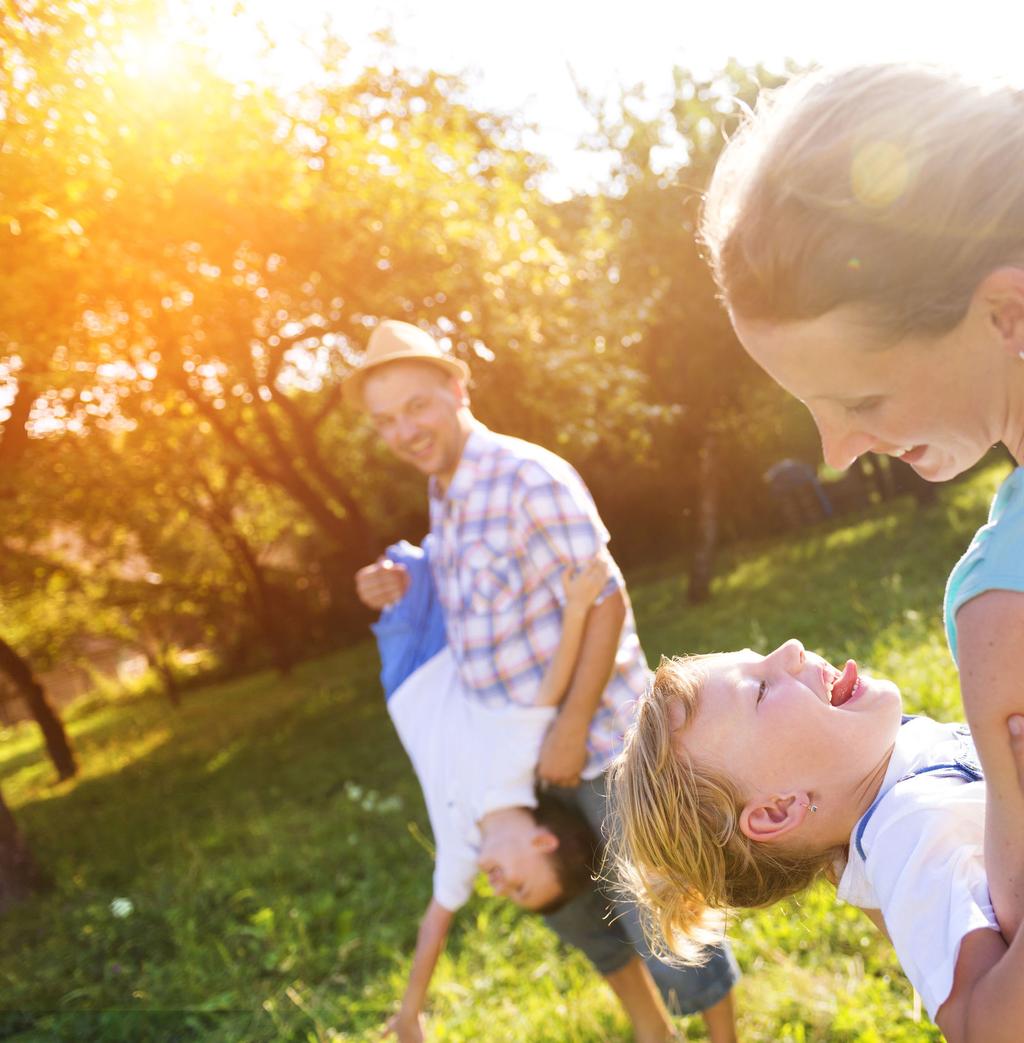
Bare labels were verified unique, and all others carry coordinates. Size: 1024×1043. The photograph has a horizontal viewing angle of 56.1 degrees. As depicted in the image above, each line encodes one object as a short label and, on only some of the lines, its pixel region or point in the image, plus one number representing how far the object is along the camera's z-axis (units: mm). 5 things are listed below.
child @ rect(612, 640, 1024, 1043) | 1565
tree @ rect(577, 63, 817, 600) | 12180
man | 2881
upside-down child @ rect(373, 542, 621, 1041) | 2791
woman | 1039
